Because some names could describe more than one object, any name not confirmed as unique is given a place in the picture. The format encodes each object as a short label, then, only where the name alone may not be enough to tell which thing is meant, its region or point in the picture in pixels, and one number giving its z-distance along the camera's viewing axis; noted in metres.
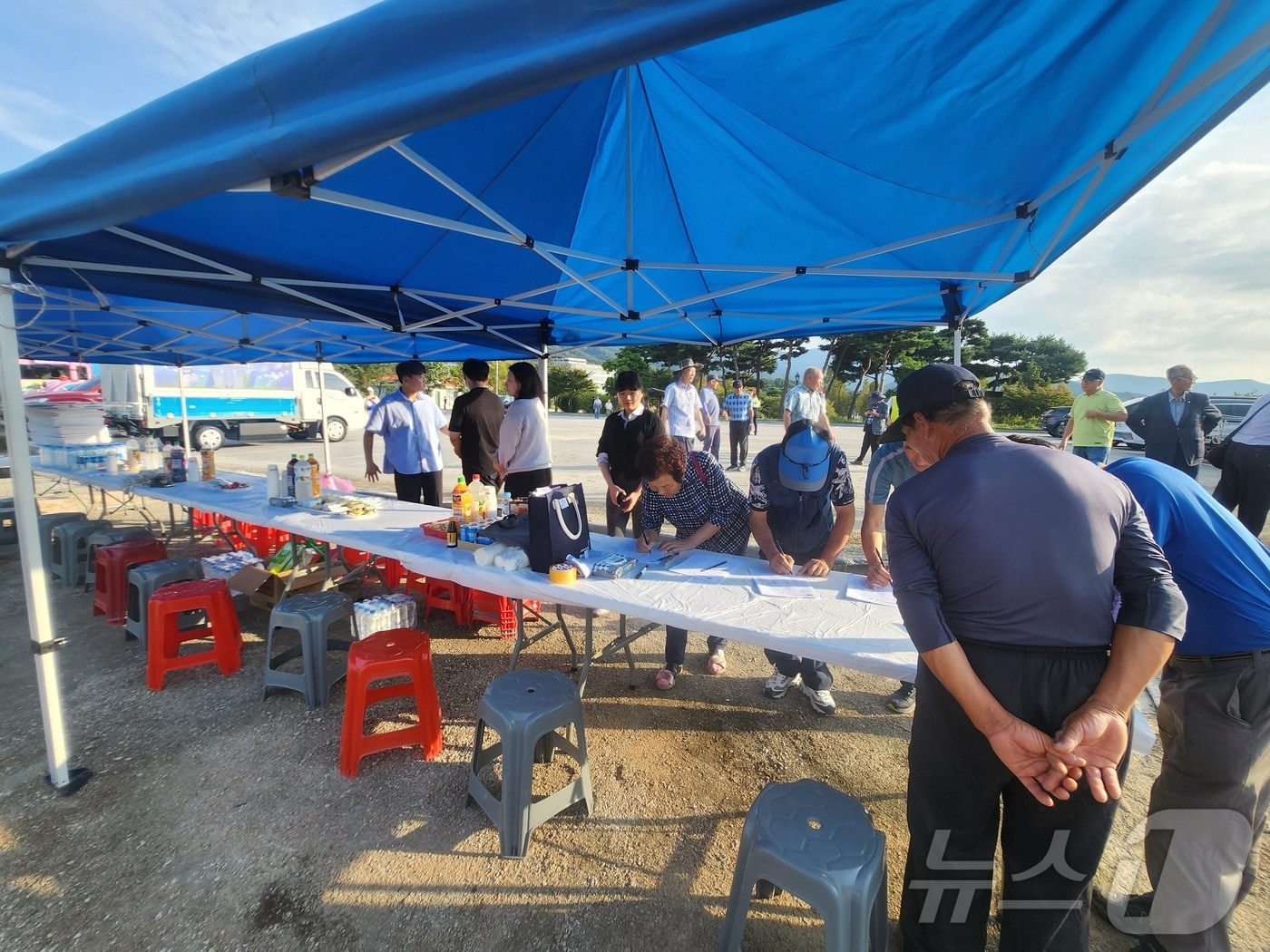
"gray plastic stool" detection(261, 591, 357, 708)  2.63
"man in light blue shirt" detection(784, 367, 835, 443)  7.14
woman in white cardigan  3.92
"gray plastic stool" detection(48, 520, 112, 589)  4.41
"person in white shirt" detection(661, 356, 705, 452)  7.03
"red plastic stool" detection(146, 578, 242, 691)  2.82
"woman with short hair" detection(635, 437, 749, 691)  2.48
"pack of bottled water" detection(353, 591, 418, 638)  3.02
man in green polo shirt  5.66
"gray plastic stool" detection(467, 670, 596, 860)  1.76
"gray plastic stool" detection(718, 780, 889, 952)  1.20
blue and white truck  11.78
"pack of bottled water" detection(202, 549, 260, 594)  3.74
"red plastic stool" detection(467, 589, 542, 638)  3.52
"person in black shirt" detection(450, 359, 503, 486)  4.41
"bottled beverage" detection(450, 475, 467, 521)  2.85
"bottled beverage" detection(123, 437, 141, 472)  4.79
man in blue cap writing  2.39
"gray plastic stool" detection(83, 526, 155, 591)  4.14
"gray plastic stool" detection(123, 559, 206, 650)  3.22
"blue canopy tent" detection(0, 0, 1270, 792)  0.97
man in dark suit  5.24
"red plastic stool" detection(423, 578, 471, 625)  3.61
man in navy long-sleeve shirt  1.08
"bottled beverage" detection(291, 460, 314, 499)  3.68
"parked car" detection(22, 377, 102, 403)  10.52
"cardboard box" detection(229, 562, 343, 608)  3.59
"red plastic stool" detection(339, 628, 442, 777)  2.19
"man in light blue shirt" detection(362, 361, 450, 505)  4.45
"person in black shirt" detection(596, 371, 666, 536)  3.92
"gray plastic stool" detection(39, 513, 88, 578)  4.60
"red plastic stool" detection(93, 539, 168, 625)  3.66
